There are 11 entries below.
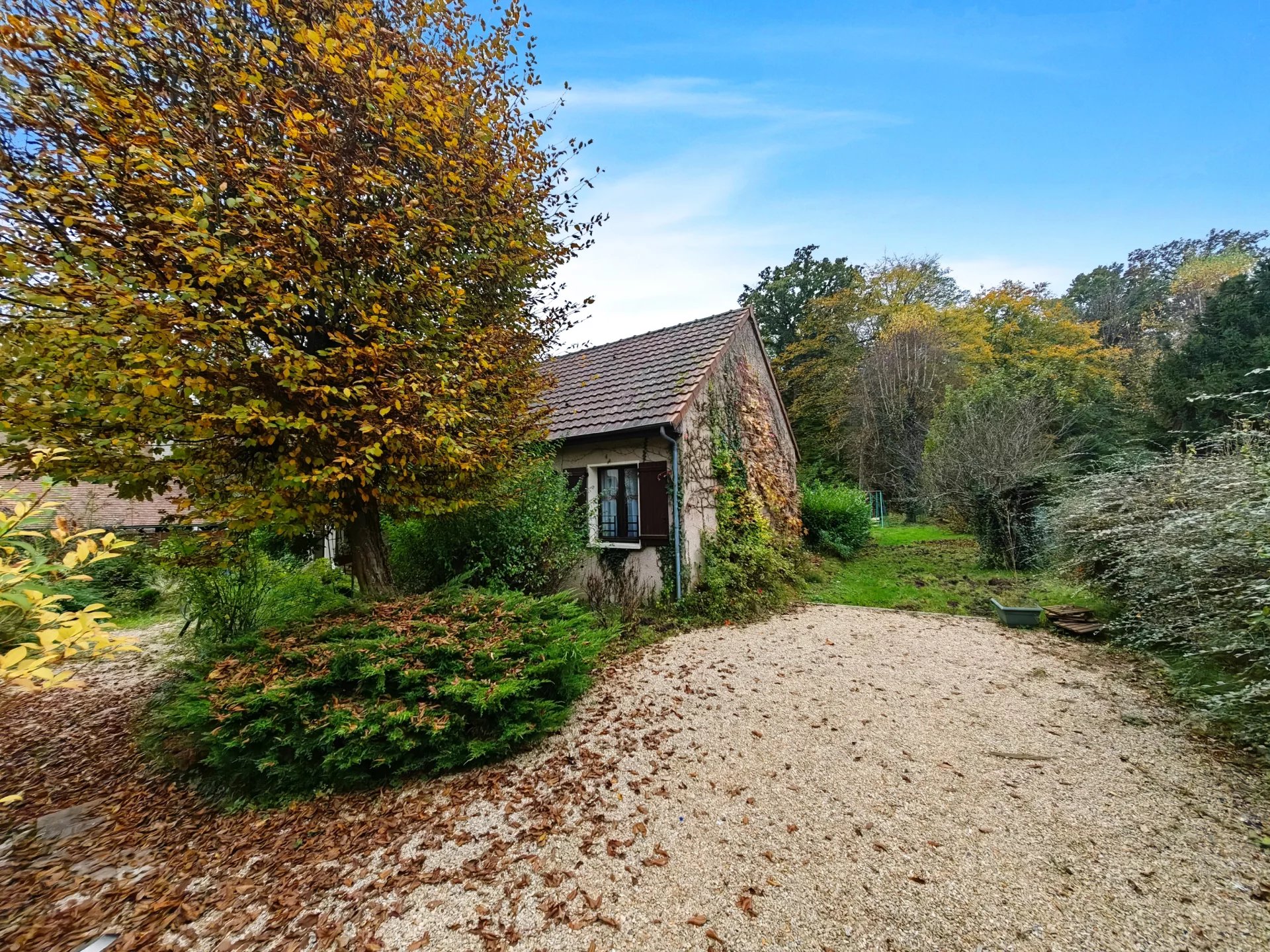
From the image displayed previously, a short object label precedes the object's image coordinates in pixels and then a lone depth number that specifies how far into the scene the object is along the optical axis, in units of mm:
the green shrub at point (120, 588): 9211
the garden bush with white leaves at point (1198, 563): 3639
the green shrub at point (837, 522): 12766
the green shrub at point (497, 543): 7129
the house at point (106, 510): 10898
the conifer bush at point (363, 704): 3295
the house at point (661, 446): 7883
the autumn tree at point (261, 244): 3289
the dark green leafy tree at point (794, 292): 29781
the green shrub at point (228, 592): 4574
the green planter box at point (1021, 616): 6738
